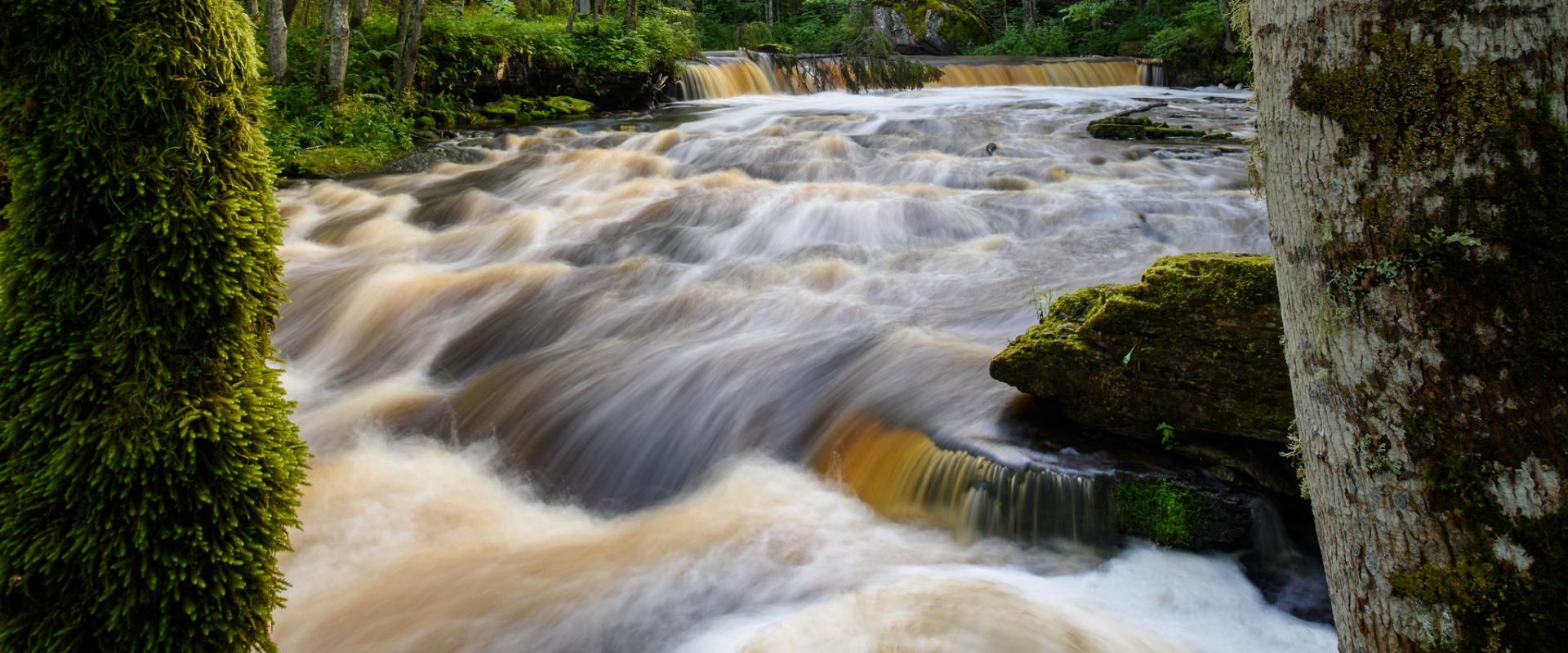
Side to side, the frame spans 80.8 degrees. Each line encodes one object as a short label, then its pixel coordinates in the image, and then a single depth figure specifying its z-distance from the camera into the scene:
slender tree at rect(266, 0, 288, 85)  13.17
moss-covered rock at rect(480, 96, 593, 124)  16.58
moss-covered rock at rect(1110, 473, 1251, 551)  4.16
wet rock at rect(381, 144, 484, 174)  12.84
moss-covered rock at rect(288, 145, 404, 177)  12.21
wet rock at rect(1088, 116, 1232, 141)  13.81
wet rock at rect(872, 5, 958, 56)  32.59
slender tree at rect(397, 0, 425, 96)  14.39
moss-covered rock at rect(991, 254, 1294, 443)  4.16
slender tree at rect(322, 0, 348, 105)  12.91
